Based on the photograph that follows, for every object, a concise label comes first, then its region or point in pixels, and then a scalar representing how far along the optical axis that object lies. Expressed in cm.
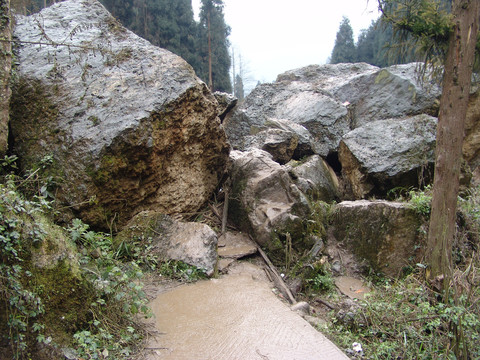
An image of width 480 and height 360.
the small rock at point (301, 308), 410
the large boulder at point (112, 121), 455
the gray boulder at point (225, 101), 1011
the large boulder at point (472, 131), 847
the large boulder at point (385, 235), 535
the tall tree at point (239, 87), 3419
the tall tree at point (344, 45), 2933
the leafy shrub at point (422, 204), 534
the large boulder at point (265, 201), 544
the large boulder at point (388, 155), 689
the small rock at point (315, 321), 382
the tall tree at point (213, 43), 2248
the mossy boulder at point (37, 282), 253
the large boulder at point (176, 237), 462
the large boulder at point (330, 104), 898
